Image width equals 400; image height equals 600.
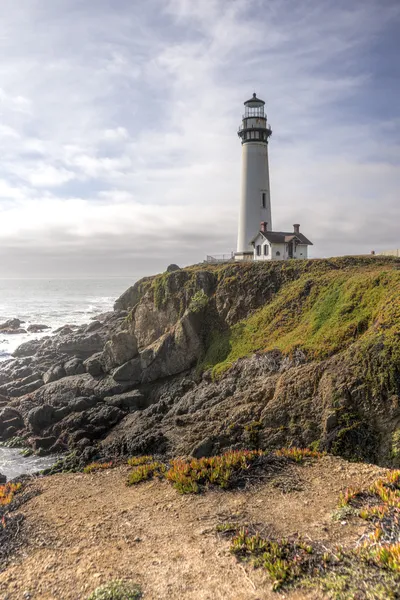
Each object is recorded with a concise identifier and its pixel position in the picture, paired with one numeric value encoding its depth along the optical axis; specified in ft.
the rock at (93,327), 132.67
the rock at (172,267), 126.76
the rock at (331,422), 44.96
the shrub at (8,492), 40.29
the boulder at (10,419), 76.21
